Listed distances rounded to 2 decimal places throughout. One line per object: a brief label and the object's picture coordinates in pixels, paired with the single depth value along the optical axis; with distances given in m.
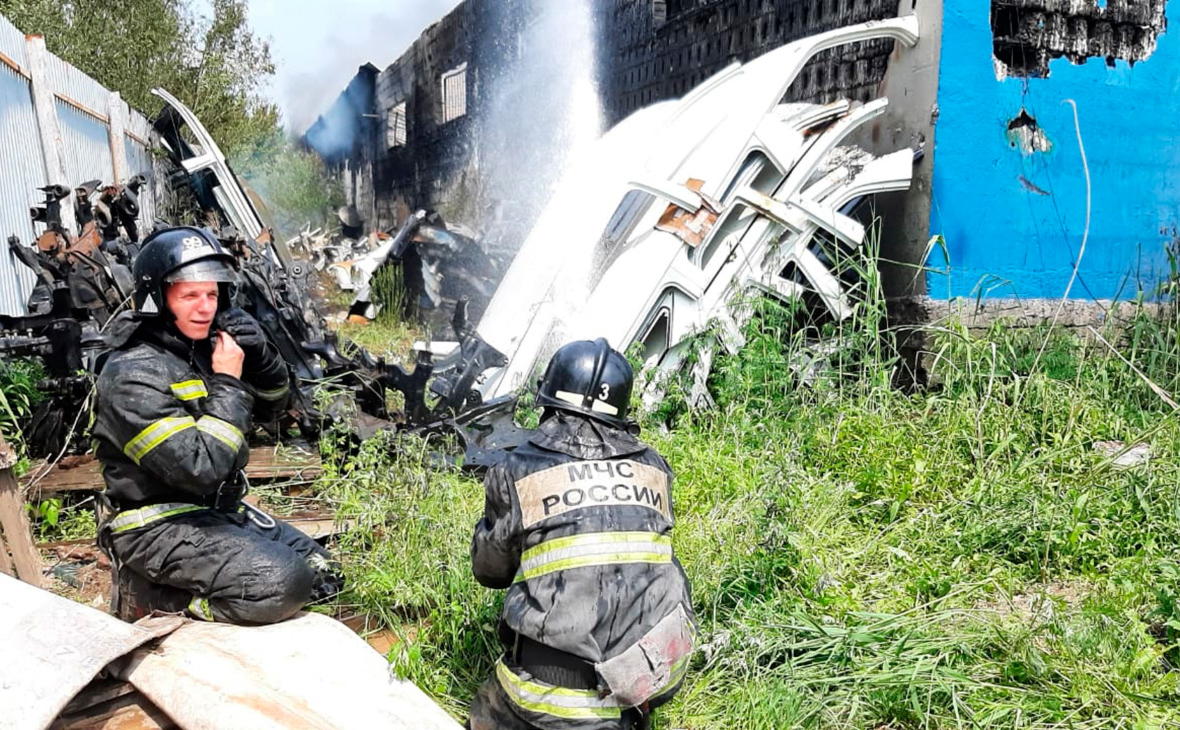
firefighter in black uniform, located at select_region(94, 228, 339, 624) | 2.55
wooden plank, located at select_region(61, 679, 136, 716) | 2.21
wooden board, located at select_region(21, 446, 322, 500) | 4.14
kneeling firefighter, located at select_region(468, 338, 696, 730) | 2.15
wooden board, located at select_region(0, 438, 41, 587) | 3.19
